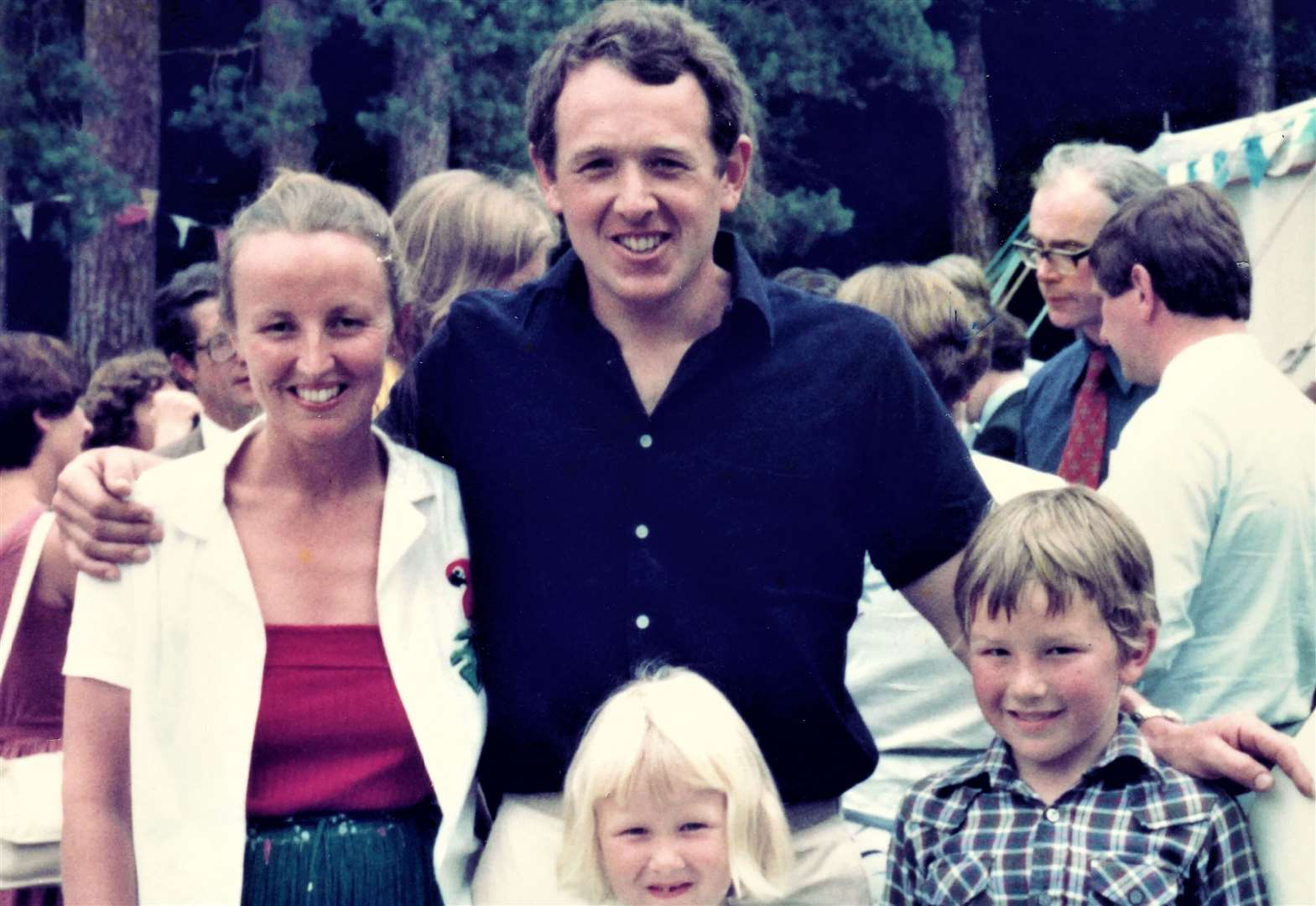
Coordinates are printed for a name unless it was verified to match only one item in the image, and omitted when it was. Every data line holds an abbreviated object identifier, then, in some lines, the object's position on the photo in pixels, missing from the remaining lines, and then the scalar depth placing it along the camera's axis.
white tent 7.73
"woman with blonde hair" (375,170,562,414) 3.62
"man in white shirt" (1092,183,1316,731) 3.19
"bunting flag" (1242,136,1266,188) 7.98
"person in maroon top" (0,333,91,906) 3.05
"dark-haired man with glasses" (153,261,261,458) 4.35
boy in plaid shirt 2.36
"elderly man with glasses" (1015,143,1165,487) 4.54
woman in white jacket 2.40
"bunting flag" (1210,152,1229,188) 8.37
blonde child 2.40
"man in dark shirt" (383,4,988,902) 2.48
